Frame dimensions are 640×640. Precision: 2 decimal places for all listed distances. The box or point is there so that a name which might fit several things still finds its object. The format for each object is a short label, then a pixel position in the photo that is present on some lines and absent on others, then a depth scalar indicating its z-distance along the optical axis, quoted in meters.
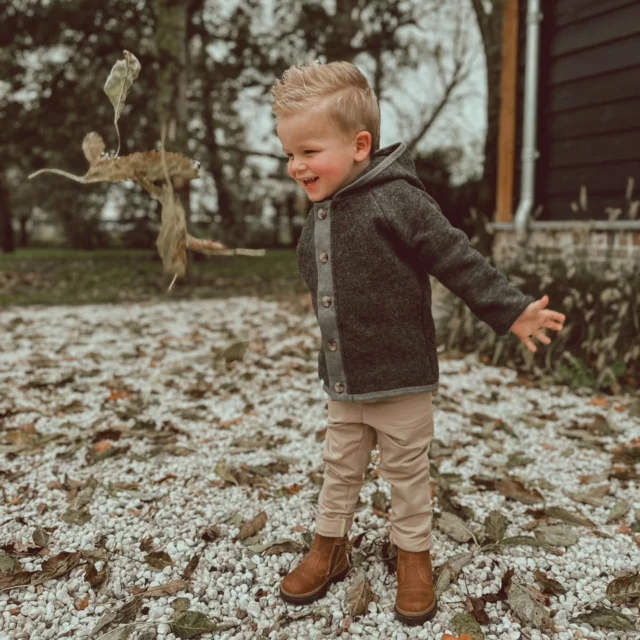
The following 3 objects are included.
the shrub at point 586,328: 4.14
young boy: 1.68
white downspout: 5.65
